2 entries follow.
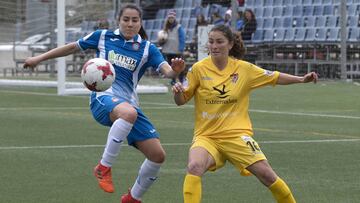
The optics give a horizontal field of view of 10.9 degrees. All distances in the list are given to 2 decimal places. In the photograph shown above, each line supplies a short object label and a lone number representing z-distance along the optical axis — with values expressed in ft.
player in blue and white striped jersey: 51.36
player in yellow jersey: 46.03
